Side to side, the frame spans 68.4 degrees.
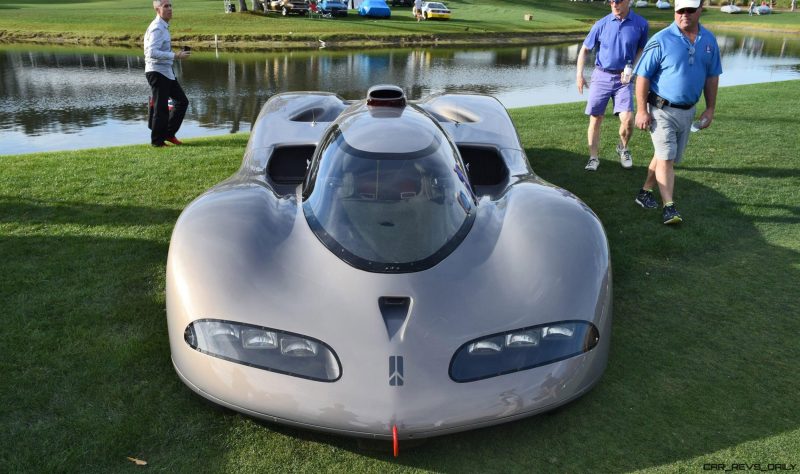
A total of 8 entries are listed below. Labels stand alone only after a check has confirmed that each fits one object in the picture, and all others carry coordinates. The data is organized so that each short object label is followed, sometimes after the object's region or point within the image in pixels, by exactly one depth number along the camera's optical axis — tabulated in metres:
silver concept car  2.39
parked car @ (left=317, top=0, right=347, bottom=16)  36.12
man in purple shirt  5.76
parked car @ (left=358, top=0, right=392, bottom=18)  37.47
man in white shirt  6.86
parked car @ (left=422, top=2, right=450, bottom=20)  38.16
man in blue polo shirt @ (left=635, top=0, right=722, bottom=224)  4.68
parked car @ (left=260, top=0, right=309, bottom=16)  35.31
